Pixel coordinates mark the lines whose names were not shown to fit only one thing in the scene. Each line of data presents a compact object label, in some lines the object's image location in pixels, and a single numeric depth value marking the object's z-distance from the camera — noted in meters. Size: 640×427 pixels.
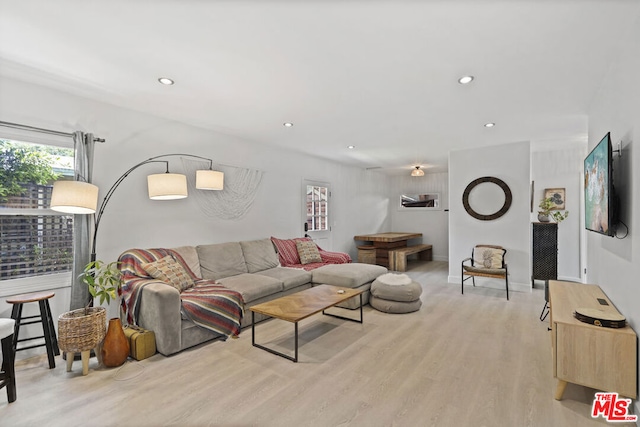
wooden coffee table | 2.76
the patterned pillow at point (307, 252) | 5.17
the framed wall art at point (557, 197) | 5.53
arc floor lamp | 2.57
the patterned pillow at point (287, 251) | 5.07
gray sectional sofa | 2.77
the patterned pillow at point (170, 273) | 3.17
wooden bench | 6.91
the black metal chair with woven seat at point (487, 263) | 4.68
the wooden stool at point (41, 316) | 2.52
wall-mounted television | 2.11
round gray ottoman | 3.91
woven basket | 2.40
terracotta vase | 2.60
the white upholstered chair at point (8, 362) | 2.09
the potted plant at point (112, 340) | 2.57
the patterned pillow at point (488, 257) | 4.89
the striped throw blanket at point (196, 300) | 2.94
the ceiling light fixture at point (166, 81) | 2.72
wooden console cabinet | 1.89
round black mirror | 5.14
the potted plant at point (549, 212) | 5.30
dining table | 7.12
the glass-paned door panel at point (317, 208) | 6.22
